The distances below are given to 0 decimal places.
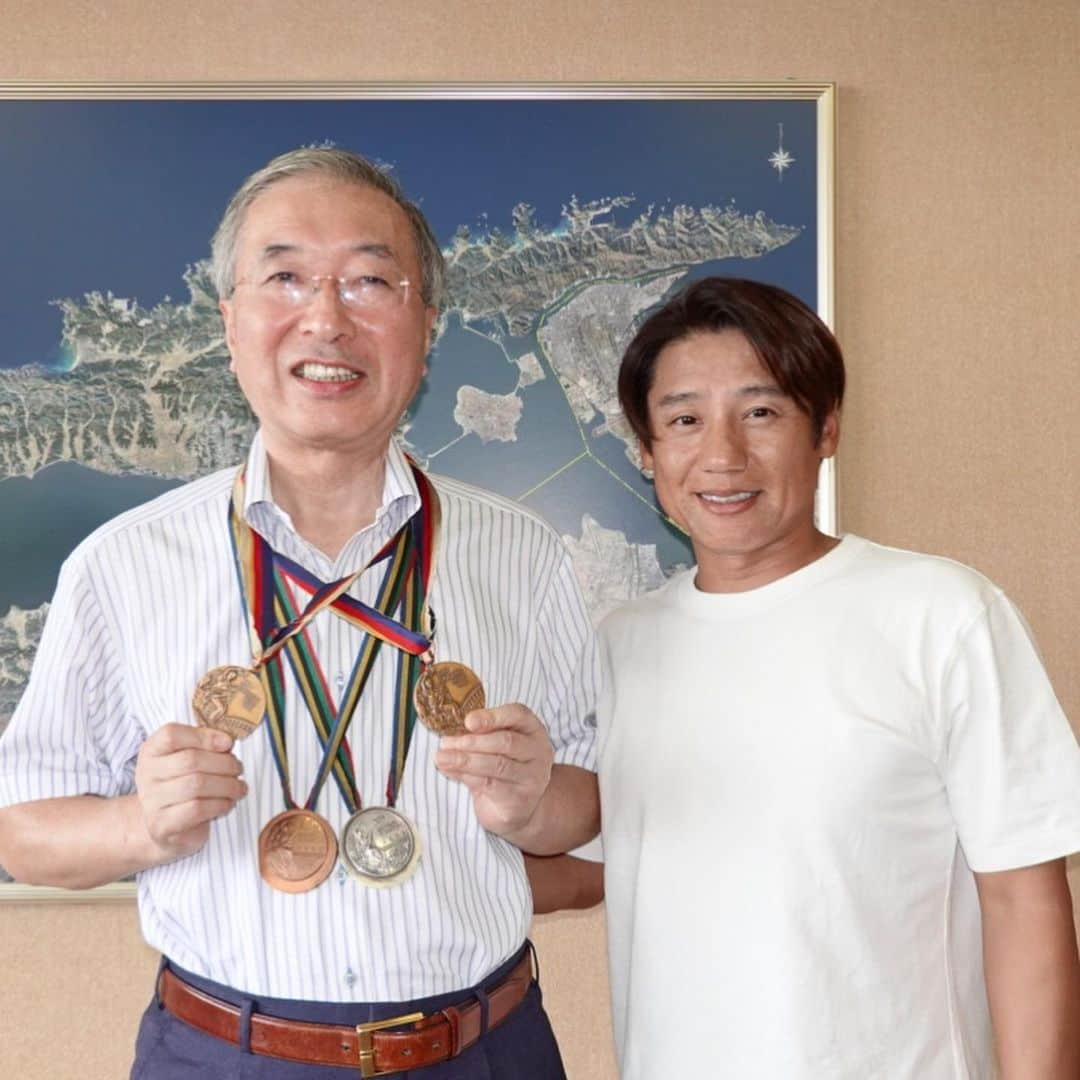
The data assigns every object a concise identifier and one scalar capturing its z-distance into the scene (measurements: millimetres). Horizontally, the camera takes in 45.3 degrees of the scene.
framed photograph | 2773
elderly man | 1475
